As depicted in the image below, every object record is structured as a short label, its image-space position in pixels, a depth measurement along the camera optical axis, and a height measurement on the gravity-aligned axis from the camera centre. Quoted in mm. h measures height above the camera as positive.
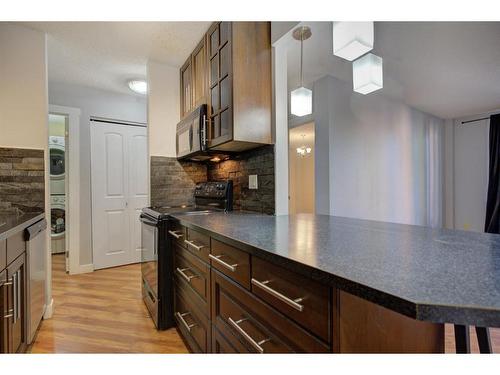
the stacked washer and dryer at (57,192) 4336 -54
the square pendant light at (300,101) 2125 +691
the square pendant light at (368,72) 1635 +709
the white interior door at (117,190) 3441 -23
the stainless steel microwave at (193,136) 2117 +447
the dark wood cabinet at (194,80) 2240 +990
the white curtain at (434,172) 4904 +263
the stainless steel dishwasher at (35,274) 1661 -581
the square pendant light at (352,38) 1411 +809
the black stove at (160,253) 1894 -488
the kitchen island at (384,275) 501 -208
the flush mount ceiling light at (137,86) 3133 +1229
